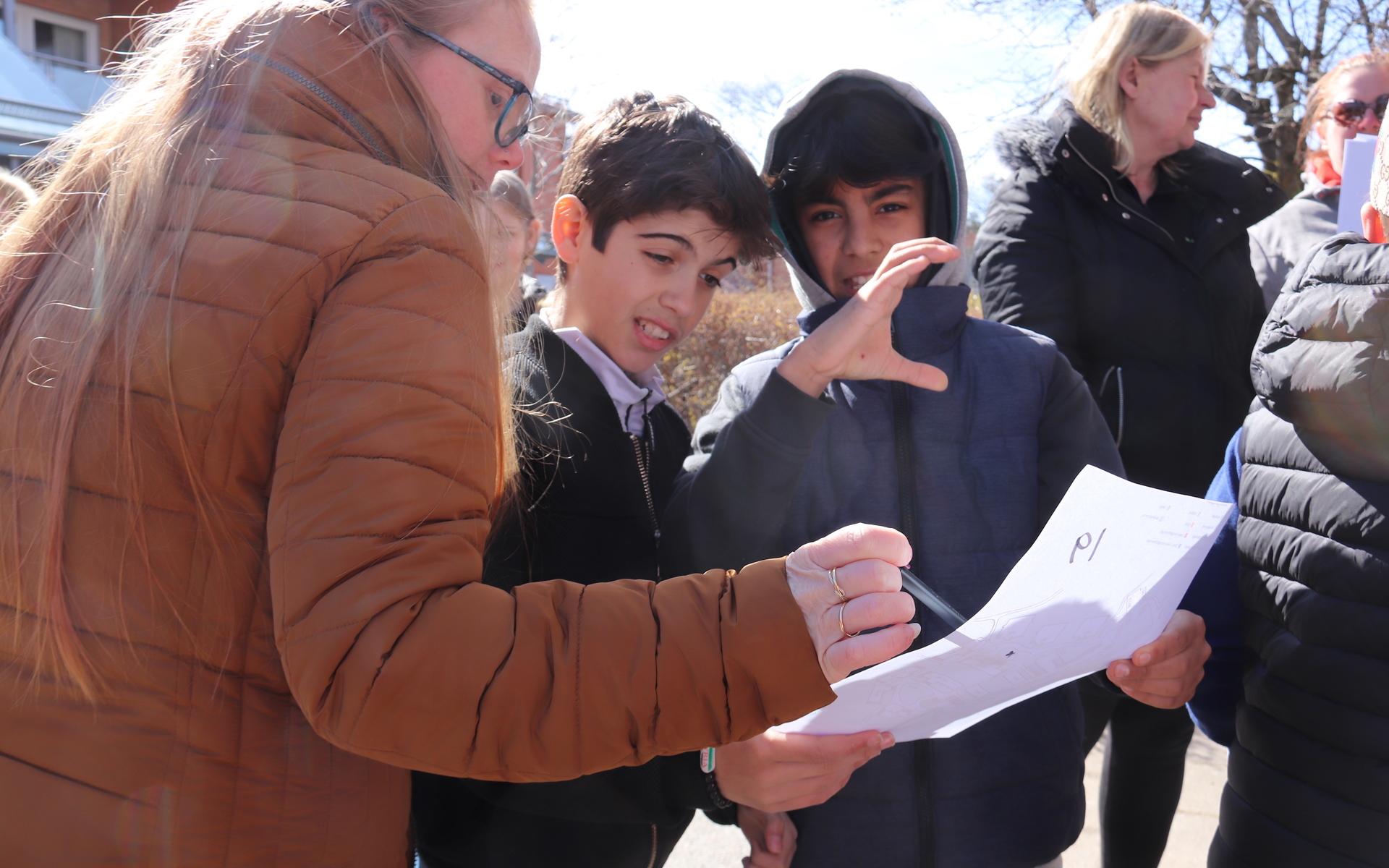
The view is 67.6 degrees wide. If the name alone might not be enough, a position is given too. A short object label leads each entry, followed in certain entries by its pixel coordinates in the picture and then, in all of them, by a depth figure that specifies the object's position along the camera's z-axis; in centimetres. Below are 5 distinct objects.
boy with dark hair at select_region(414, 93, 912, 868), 155
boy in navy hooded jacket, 158
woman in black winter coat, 277
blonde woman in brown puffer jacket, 89
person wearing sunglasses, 338
